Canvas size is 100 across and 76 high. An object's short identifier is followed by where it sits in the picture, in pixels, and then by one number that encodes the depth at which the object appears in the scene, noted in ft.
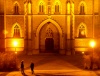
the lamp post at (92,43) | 153.66
